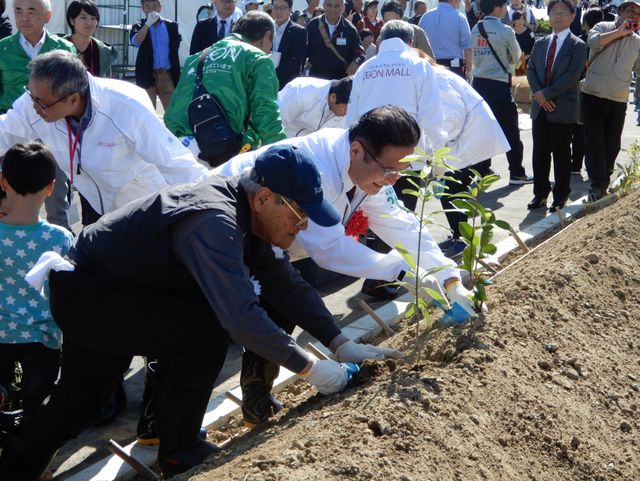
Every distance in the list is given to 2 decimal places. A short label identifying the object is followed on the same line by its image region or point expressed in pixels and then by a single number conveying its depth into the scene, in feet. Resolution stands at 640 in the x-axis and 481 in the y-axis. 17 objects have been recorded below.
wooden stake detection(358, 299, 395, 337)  16.92
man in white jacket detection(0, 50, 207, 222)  15.11
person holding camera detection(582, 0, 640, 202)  30.89
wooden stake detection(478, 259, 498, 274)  20.80
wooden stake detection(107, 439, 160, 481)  12.64
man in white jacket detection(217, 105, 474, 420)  14.23
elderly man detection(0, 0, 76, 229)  21.21
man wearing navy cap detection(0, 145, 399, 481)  10.81
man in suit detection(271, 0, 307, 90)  35.60
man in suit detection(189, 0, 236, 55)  35.19
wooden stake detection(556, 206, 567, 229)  27.44
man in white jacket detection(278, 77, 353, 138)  23.75
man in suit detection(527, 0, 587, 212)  30.30
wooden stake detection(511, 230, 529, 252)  23.45
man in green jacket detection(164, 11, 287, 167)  20.57
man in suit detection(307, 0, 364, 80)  37.76
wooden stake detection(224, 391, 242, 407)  15.20
